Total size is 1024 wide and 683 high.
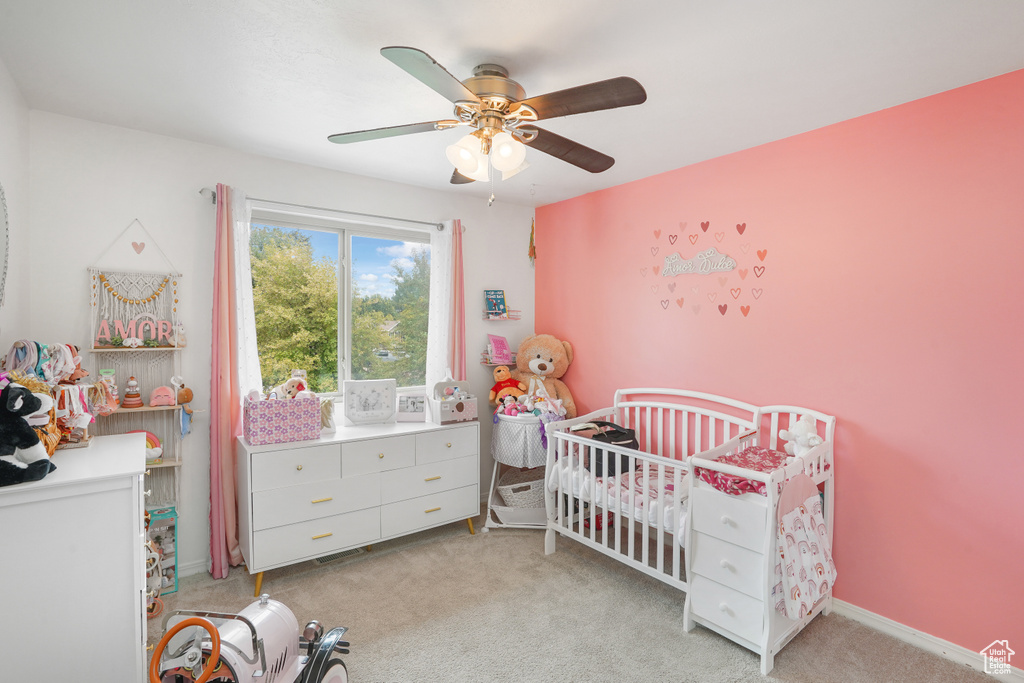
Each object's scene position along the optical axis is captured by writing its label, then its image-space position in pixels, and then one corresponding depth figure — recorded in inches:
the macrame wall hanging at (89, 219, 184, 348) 99.5
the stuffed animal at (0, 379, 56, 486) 56.7
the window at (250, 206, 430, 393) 125.0
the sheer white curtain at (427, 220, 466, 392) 144.9
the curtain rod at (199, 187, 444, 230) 109.2
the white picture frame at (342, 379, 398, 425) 123.6
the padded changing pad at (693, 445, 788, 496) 83.7
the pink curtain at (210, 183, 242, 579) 108.8
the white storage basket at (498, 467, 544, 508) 139.8
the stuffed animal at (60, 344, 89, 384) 82.7
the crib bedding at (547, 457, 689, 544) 97.8
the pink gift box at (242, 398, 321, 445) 103.3
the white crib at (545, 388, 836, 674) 81.9
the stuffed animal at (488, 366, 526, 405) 147.3
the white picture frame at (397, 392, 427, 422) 130.8
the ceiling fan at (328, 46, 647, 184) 59.2
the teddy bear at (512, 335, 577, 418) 151.6
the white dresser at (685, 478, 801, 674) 80.2
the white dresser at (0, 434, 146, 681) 56.4
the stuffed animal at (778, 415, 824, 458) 94.5
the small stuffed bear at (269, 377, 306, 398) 113.7
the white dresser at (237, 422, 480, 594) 102.9
